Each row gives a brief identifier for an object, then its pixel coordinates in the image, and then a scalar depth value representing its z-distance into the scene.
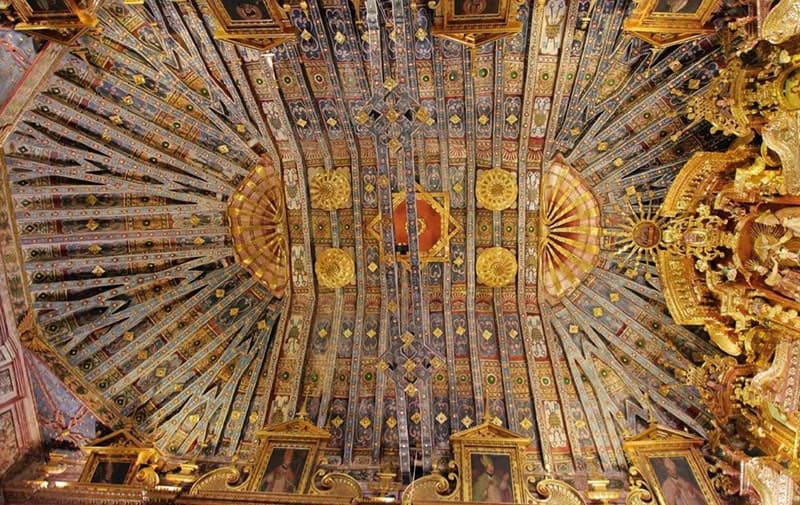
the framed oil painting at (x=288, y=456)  9.84
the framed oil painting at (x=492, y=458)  9.52
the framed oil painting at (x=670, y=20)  8.52
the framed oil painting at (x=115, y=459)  10.03
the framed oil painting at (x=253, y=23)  8.94
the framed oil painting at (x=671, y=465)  9.45
